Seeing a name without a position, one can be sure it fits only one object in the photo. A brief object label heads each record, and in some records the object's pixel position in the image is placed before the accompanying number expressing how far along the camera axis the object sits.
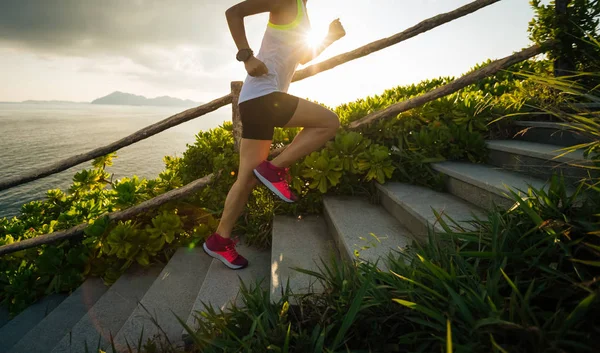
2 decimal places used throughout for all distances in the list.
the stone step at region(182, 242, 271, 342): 1.82
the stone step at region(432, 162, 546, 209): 1.87
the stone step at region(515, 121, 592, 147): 2.34
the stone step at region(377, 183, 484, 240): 1.90
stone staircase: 1.86
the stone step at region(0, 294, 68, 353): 2.56
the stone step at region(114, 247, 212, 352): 1.79
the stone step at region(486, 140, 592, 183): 1.89
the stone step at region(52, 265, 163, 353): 1.93
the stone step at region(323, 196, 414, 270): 1.80
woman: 1.77
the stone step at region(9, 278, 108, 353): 2.21
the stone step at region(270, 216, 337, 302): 1.68
